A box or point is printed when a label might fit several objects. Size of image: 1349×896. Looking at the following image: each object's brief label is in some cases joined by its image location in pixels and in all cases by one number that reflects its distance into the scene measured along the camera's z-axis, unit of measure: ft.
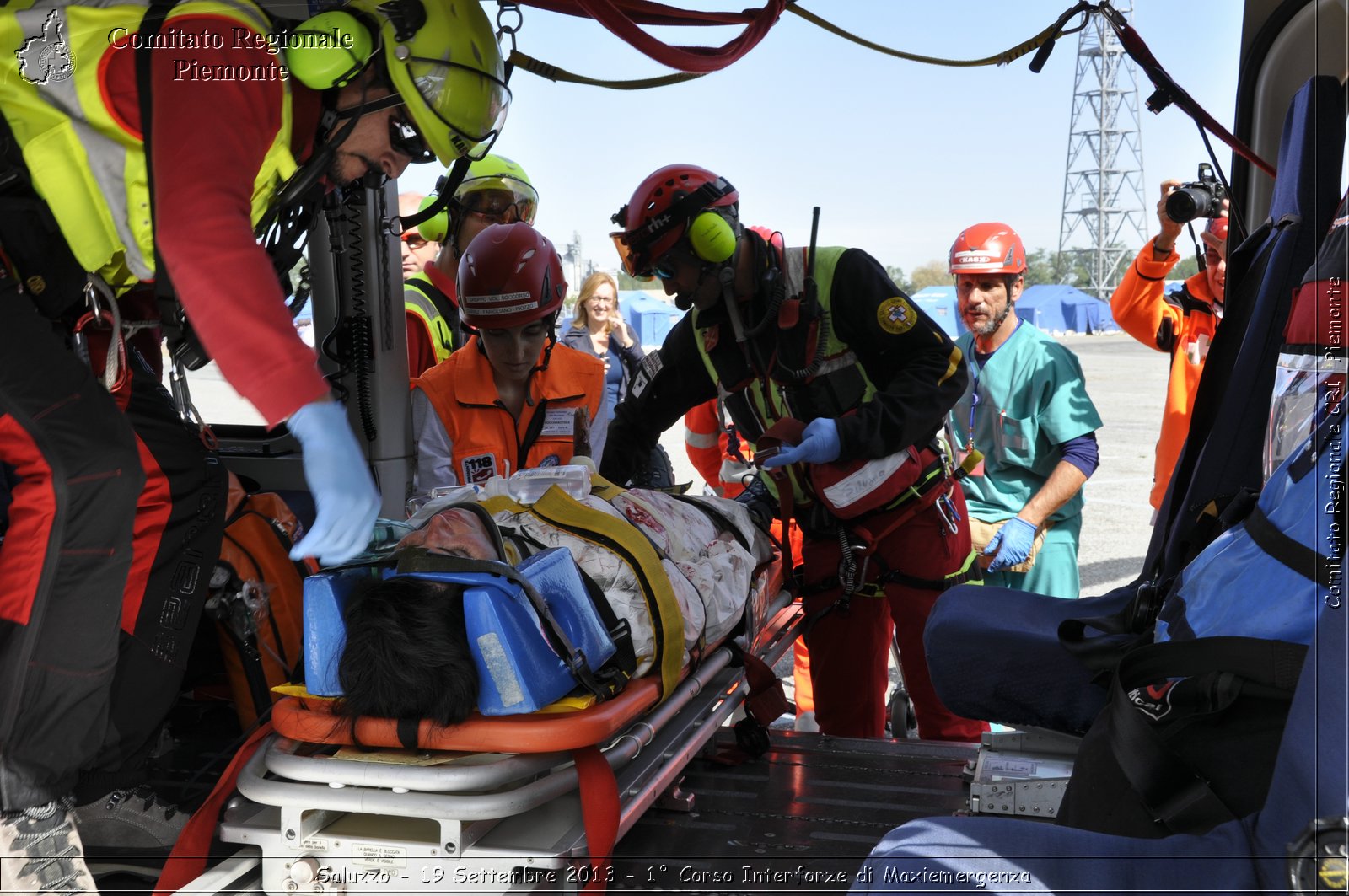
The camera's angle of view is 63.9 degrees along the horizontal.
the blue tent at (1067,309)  96.84
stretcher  5.48
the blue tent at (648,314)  62.62
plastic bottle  7.78
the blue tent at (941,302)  43.83
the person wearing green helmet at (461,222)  13.61
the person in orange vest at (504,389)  10.92
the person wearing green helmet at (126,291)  5.39
